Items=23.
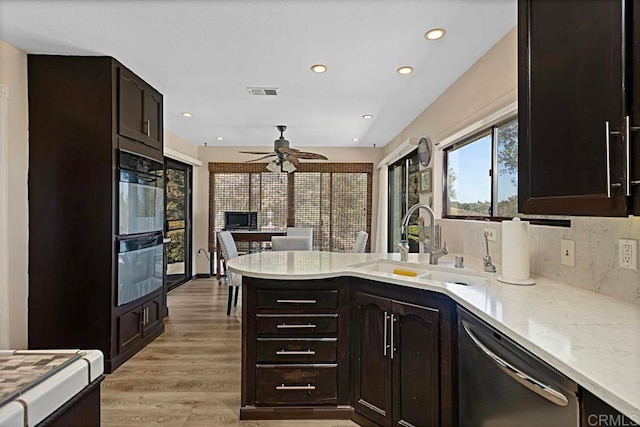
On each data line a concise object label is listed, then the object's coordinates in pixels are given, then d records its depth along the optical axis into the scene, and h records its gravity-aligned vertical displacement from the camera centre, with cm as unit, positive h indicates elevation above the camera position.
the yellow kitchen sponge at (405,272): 221 -36
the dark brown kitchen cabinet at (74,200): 269 +12
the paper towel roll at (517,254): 168 -18
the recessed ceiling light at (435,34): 226 +121
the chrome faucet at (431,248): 227 -22
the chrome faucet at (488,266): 198 -28
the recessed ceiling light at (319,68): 284 +123
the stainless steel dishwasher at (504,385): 88 -51
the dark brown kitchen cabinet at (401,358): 162 -73
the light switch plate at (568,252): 163 -17
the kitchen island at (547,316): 78 -34
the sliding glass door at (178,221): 571 -9
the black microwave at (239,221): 631 -9
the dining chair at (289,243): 439 -34
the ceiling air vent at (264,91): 337 +125
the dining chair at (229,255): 411 -49
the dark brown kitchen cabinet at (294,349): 205 -78
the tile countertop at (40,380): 53 -29
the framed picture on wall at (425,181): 378 +40
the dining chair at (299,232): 597 -27
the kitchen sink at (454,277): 198 -36
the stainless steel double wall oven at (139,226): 286 -9
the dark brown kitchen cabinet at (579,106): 92 +35
